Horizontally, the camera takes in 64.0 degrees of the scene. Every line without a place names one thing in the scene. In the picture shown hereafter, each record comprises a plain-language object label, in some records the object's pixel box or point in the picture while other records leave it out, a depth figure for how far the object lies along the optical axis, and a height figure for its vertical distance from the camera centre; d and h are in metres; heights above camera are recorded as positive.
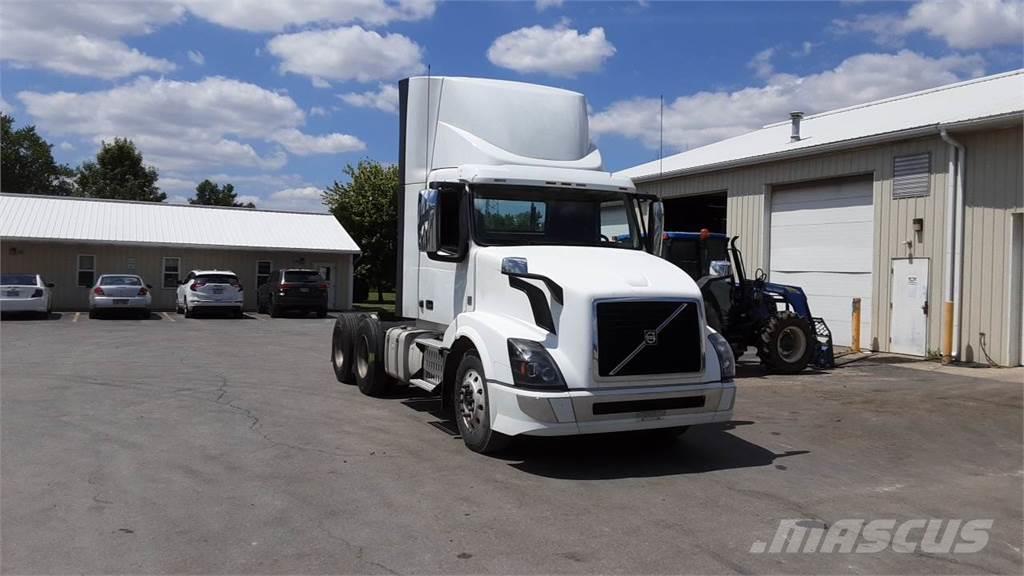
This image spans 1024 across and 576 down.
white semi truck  6.95 -0.14
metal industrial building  15.04 +1.43
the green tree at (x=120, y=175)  62.94 +7.12
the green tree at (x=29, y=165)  73.88 +9.18
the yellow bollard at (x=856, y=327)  17.48 -1.00
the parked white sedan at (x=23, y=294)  24.64 -0.91
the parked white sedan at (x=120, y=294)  25.81 -0.90
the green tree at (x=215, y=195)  103.12 +9.58
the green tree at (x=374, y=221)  44.19 +2.68
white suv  27.14 -0.81
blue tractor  13.91 -0.62
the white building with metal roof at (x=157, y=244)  29.77 +0.87
